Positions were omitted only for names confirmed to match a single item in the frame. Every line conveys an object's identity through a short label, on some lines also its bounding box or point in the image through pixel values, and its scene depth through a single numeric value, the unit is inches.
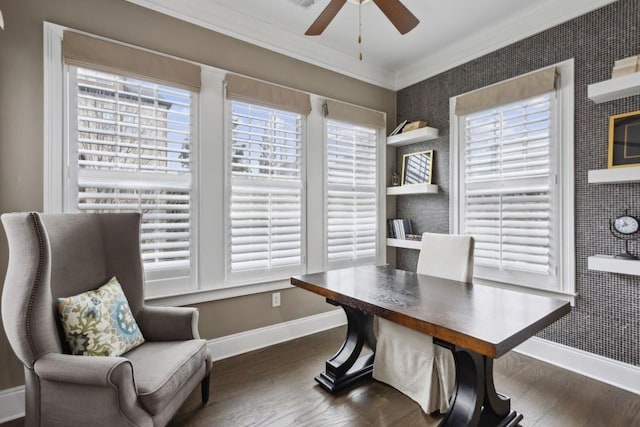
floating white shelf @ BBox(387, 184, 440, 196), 134.0
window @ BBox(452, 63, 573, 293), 100.0
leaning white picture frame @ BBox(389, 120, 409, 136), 147.0
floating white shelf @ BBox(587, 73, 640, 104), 81.0
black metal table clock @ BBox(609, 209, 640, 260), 85.0
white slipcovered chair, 75.8
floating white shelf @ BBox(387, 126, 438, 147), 134.1
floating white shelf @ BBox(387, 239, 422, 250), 136.8
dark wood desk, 53.2
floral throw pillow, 62.7
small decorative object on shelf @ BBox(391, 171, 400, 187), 151.3
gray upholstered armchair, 54.1
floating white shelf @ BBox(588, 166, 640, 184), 81.5
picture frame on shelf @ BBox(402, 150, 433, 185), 139.4
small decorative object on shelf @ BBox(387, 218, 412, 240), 146.3
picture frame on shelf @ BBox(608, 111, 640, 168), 84.8
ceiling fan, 73.8
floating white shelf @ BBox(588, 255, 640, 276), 81.8
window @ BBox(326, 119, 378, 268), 133.0
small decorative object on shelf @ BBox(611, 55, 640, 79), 82.2
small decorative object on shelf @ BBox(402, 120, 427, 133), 138.3
